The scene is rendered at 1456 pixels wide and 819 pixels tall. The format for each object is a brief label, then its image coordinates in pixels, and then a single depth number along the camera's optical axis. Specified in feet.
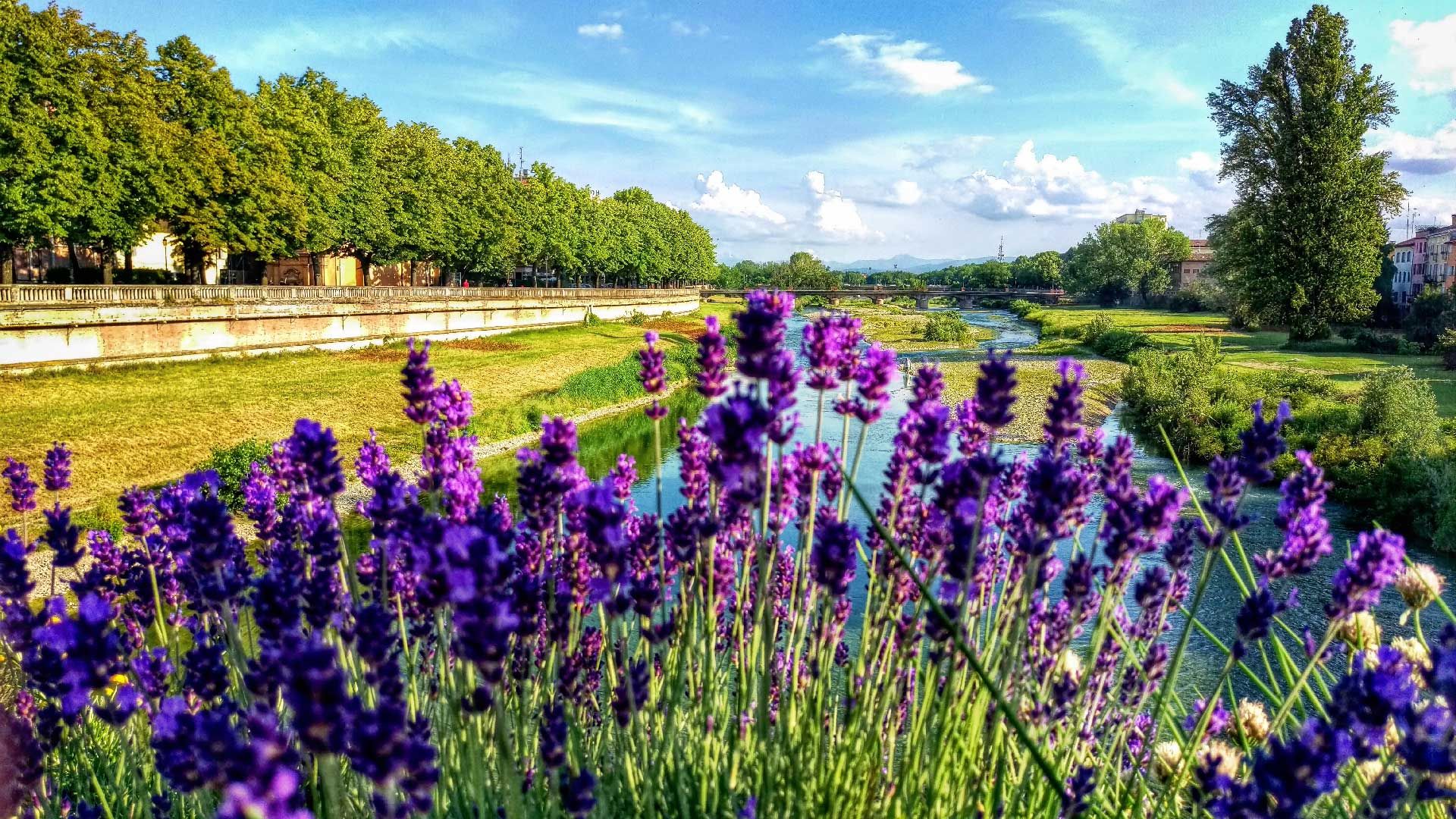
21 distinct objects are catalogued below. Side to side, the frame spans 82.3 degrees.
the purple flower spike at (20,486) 14.92
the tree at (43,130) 82.58
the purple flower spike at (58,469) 14.94
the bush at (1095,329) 176.96
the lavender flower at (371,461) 13.10
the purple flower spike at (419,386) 10.36
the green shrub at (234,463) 56.90
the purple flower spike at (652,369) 11.27
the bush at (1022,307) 371.97
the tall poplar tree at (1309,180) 123.85
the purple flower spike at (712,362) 9.72
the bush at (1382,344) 131.75
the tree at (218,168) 104.68
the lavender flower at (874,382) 9.68
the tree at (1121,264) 326.85
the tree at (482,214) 170.19
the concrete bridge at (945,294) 392.27
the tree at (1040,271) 519.03
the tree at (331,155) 127.03
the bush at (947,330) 203.41
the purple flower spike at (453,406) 12.16
